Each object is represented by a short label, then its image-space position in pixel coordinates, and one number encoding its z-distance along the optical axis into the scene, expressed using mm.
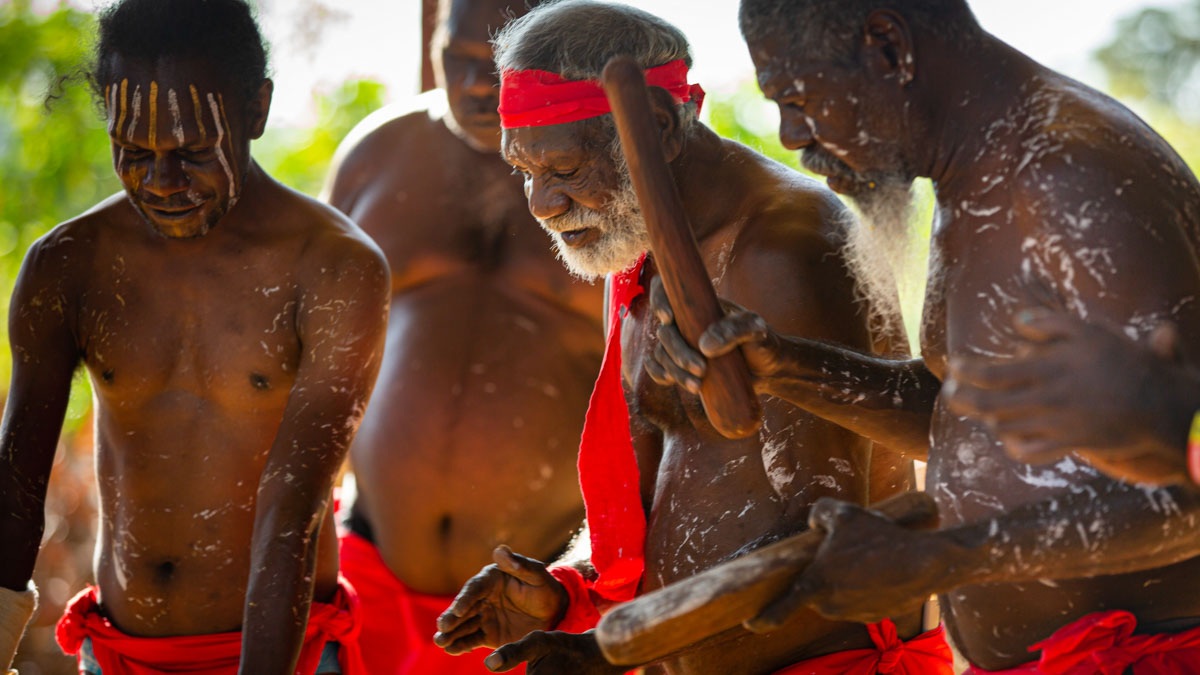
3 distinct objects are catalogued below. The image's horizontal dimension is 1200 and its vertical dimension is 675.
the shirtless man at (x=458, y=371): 3264
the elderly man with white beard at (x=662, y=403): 2057
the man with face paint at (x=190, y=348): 2398
